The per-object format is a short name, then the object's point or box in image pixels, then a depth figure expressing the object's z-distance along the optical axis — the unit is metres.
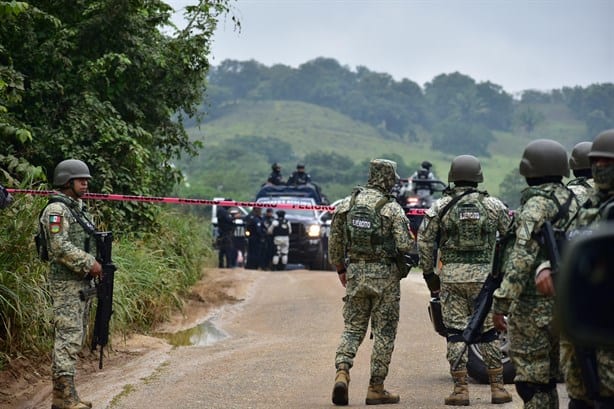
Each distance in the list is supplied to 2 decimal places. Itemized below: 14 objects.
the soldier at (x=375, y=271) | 16.11
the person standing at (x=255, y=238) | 45.75
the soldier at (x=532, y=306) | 11.11
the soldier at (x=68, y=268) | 15.43
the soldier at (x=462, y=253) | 15.69
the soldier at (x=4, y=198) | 15.21
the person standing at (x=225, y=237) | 48.12
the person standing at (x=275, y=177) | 50.16
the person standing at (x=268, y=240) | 45.34
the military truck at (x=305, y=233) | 46.09
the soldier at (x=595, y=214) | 9.63
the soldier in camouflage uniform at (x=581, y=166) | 16.28
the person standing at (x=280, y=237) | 44.84
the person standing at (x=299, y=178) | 50.03
